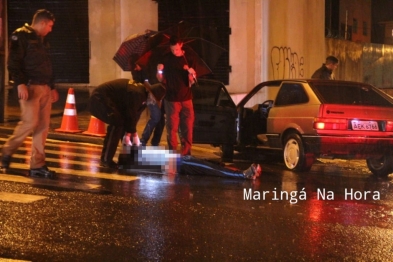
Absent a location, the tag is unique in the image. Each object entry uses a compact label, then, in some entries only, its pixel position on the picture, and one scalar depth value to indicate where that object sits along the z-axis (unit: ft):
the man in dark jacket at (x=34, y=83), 24.45
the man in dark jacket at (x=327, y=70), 40.55
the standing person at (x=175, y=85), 31.32
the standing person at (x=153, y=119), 33.40
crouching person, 28.73
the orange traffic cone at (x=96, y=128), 42.11
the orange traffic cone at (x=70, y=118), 42.96
